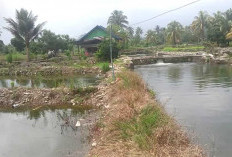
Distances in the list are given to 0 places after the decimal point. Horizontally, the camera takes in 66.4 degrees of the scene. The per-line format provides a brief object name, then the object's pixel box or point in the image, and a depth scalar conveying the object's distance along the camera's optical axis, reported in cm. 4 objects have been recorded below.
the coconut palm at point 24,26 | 1911
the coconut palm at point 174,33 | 3387
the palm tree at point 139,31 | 5088
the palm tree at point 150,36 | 3866
